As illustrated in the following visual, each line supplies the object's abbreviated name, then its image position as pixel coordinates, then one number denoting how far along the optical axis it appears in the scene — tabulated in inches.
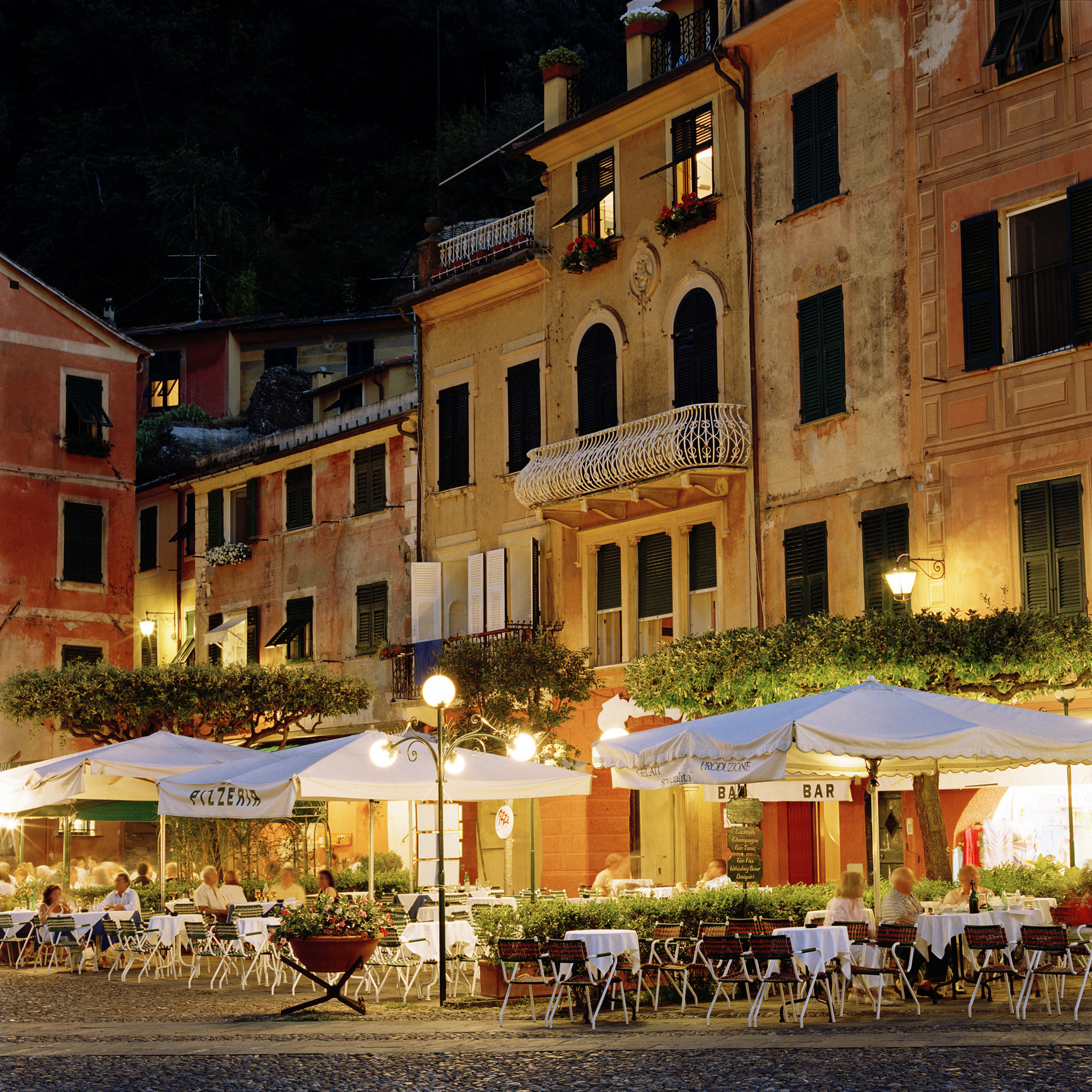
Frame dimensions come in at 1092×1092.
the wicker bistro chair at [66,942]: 836.6
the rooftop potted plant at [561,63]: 1123.9
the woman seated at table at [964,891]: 629.9
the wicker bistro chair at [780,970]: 543.5
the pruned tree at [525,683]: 1023.0
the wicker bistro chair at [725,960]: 560.7
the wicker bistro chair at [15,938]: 867.4
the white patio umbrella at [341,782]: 740.6
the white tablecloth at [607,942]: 579.6
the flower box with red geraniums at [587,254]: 1066.7
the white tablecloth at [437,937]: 679.1
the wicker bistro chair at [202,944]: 764.6
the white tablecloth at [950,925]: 595.5
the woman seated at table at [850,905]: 590.9
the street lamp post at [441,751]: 650.2
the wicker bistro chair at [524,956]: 582.2
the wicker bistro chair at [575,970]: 567.5
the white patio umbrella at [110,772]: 860.0
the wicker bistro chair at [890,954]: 561.3
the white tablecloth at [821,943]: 550.9
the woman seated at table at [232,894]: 847.1
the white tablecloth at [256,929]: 747.4
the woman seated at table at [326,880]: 818.2
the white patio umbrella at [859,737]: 550.9
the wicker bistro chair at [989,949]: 559.5
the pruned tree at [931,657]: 708.7
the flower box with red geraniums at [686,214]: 989.8
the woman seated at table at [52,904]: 881.5
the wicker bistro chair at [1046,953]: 539.2
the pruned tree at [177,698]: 1141.1
